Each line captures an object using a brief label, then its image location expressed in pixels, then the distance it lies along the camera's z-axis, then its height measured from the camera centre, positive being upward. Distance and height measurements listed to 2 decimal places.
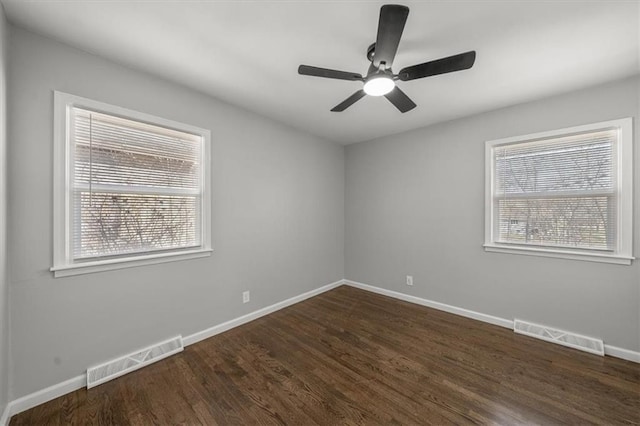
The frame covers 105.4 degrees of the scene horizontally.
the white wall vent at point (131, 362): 1.87 -1.25
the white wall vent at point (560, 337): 2.28 -1.25
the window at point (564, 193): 2.24 +0.19
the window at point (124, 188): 1.79 +0.20
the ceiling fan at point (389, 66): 1.25 +0.95
